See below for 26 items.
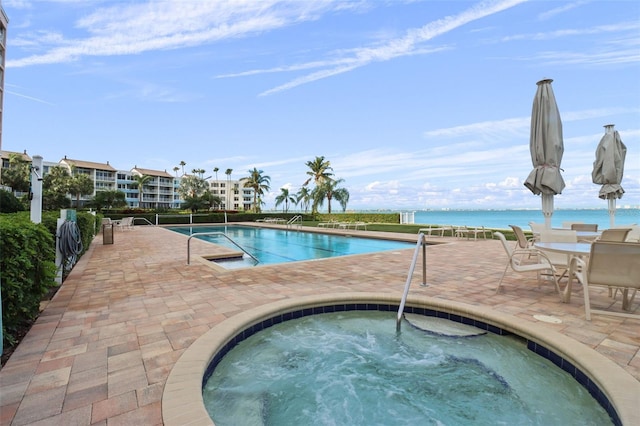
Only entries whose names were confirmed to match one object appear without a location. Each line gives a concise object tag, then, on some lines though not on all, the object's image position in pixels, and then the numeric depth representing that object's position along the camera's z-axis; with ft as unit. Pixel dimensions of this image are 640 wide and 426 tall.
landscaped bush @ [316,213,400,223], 68.13
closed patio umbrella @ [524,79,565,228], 17.47
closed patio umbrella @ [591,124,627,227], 21.91
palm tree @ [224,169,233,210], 235.11
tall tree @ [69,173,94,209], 132.77
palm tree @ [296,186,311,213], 95.76
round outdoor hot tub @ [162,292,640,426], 5.52
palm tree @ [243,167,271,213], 136.46
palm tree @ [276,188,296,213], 122.01
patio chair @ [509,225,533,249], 16.83
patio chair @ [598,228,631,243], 12.75
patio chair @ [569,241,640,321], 9.14
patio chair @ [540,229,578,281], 12.93
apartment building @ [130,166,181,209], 196.24
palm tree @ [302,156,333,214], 102.94
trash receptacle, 31.49
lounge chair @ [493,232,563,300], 12.05
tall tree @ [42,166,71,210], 114.52
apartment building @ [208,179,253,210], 239.50
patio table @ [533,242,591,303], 10.49
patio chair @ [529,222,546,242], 18.78
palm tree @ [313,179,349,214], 91.30
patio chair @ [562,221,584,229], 22.50
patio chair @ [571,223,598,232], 21.44
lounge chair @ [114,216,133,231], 53.83
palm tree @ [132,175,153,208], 178.60
